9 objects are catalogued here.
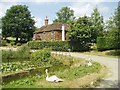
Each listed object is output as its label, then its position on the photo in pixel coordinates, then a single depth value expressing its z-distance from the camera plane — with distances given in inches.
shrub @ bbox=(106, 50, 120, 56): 657.9
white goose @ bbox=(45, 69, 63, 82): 256.6
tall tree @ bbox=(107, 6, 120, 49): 601.2
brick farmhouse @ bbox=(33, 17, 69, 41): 1028.2
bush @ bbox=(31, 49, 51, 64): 549.1
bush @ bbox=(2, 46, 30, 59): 644.5
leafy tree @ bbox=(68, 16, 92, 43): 775.2
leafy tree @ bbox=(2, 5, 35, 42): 1250.7
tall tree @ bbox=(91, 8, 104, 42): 1139.6
